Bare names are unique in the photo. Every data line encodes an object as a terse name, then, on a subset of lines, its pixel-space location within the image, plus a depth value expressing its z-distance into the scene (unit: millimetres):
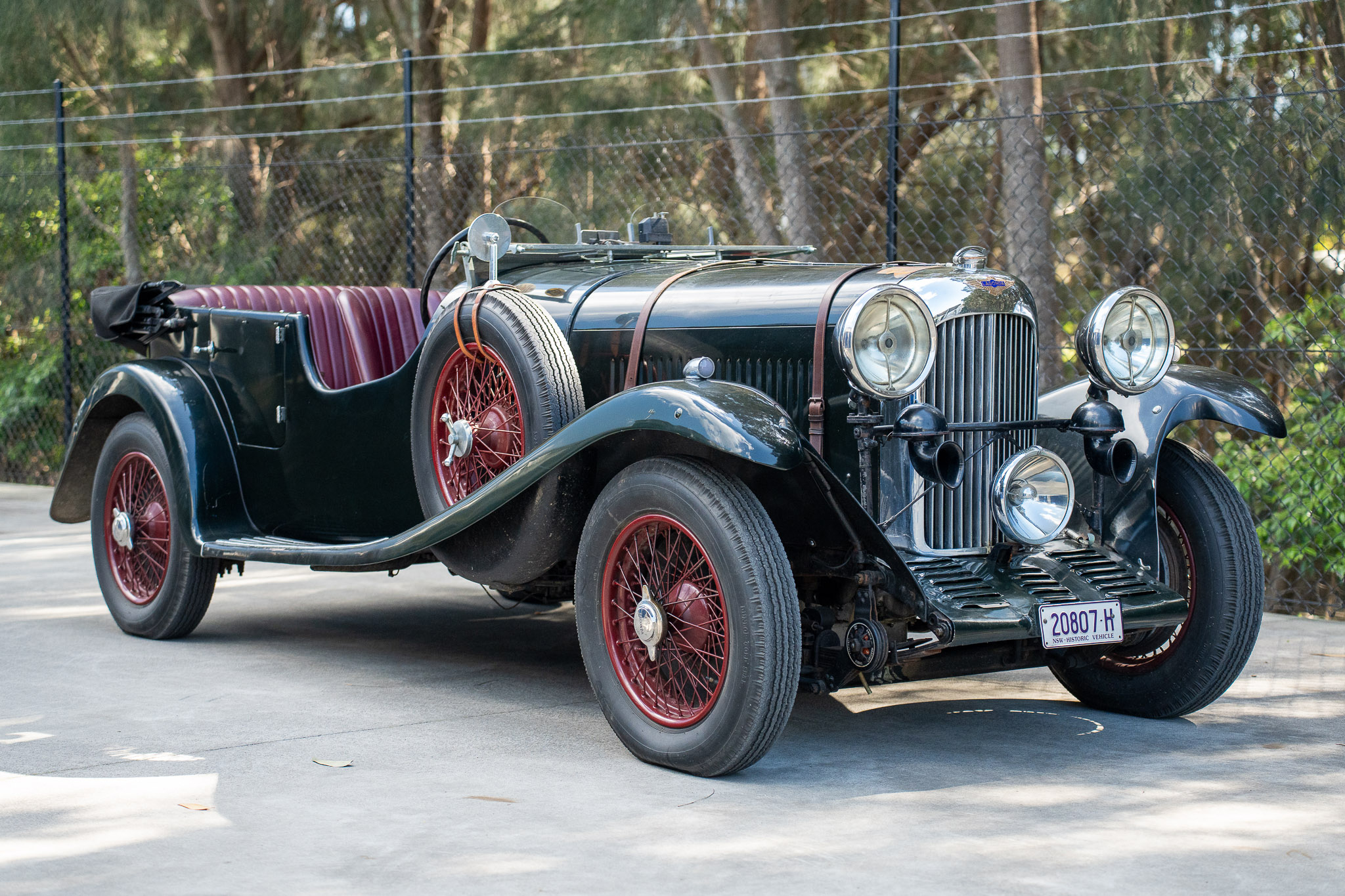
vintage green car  3740
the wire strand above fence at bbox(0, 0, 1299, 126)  8677
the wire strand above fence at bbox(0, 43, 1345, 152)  8234
